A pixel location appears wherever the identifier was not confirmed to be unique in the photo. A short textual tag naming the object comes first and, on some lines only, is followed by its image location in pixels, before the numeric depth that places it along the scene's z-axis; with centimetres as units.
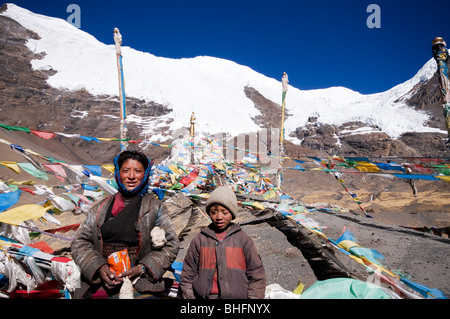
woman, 185
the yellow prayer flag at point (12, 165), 351
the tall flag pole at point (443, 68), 499
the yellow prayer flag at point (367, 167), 464
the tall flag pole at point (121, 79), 901
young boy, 187
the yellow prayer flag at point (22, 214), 248
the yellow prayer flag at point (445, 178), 337
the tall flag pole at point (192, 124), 1391
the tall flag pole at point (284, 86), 1320
